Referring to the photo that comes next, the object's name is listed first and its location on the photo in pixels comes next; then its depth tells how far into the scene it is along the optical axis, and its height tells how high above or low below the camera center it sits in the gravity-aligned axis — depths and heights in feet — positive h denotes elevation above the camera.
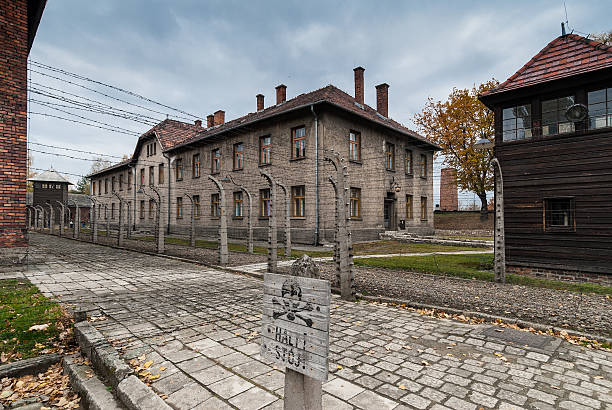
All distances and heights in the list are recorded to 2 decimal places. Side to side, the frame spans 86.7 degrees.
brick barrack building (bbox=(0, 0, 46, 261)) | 29.30 +8.08
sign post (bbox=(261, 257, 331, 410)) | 6.52 -2.57
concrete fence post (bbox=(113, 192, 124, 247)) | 60.64 -3.45
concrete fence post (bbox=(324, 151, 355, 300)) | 22.45 -1.66
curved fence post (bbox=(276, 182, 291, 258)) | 44.56 -2.77
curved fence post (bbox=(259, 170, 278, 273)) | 30.50 -1.93
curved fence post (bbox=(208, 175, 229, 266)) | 36.45 -2.67
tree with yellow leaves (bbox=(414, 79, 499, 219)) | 92.40 +22.43
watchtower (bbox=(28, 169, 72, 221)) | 140.97 +10.34
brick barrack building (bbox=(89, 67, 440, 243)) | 61.67 +10.85
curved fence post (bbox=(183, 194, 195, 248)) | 58.95 -4.27
